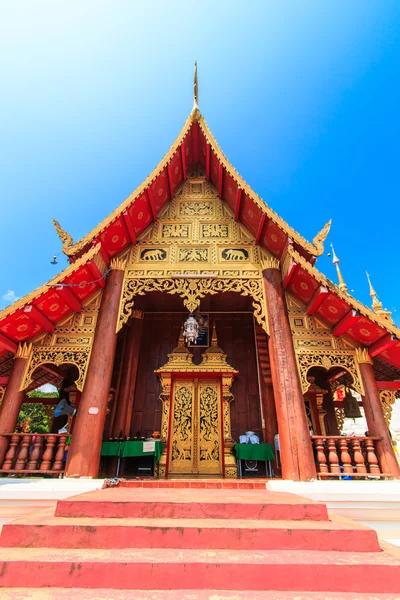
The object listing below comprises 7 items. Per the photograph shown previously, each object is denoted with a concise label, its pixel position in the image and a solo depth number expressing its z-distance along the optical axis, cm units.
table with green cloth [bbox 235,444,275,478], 709
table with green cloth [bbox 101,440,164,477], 675
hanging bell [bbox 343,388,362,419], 743
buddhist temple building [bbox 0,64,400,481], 524
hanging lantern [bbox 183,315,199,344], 690
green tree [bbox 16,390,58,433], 2648
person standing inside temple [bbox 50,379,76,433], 772
